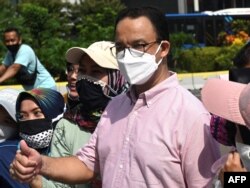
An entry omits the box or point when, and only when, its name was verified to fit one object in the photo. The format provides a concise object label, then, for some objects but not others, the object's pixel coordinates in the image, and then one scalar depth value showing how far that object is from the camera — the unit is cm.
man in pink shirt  297
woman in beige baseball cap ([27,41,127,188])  396
